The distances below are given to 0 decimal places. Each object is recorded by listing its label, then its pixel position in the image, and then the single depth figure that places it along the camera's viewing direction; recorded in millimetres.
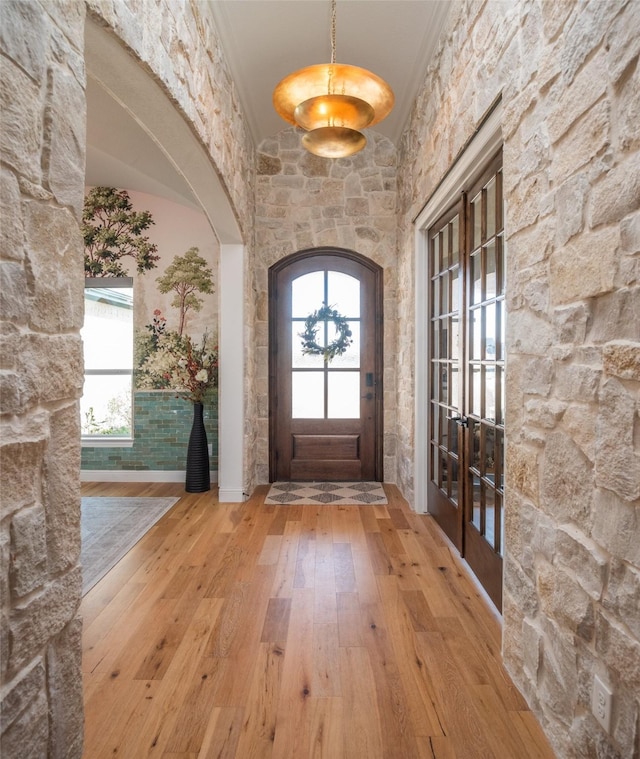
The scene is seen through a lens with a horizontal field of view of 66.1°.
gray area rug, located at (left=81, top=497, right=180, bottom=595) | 2926
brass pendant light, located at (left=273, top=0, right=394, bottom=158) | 2439
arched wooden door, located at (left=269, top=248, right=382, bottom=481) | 4797
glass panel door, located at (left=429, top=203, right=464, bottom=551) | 3111
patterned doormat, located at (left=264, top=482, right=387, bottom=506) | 4211
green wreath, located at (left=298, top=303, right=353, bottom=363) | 4793
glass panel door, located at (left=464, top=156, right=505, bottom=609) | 2391
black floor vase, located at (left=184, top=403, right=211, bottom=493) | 4531
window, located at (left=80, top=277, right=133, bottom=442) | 5020
